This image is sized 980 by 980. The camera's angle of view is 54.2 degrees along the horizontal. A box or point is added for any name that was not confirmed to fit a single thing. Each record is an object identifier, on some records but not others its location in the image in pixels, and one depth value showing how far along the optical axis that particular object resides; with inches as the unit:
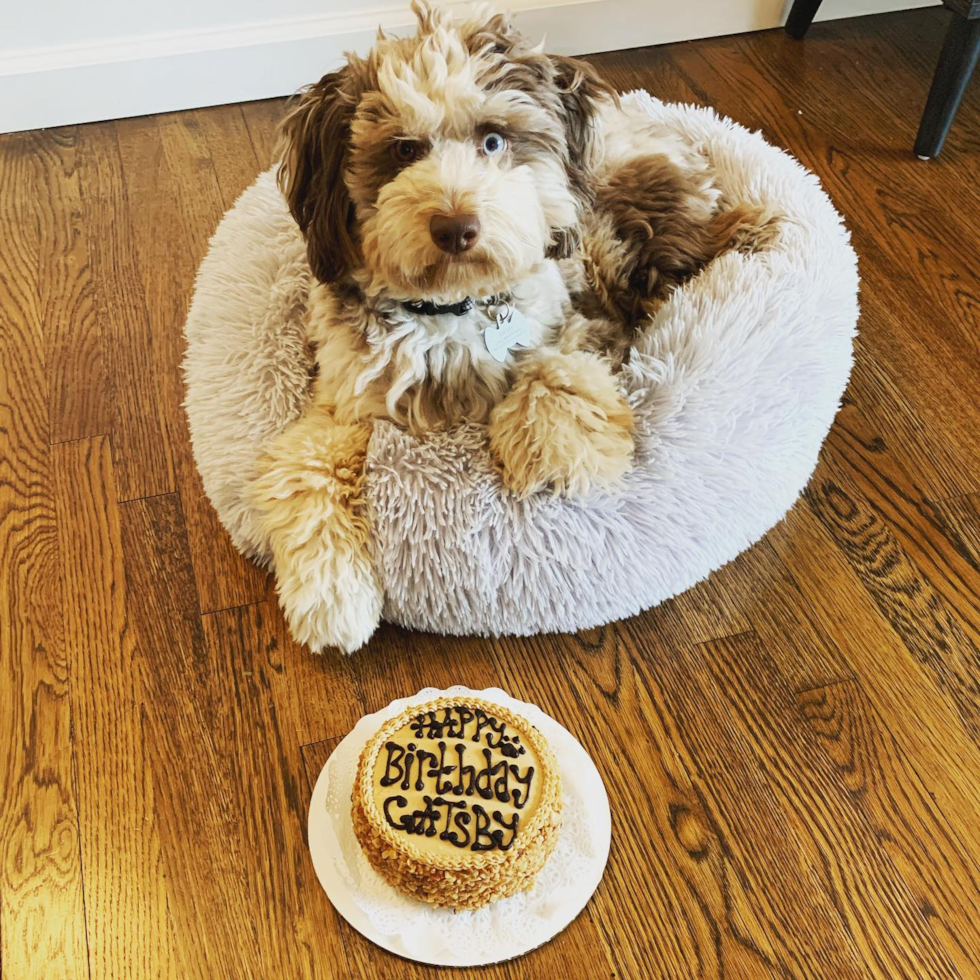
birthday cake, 39.0
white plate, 42.0
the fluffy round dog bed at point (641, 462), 50.3
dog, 43.4
